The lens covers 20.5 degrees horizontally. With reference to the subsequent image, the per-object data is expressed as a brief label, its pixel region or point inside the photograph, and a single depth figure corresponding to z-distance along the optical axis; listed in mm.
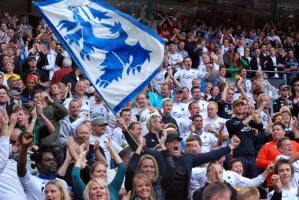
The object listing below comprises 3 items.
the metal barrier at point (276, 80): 21984
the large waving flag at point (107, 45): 9555
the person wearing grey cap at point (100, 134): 10922
